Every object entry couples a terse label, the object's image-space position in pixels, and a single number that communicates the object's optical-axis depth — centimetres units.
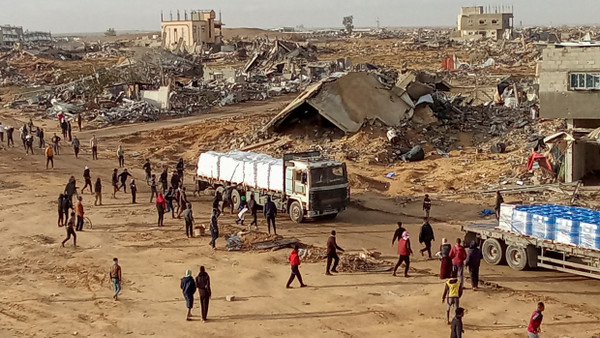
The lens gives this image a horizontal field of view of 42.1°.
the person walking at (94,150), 3674
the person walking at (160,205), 2388
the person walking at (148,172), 2948
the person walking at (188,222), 2258
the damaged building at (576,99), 2767
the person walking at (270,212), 2253
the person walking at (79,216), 2362
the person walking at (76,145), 3684
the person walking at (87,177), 2905
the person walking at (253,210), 2362
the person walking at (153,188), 2754
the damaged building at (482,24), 12238
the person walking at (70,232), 2201
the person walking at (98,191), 2731
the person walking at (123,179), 2942
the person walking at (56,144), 3844
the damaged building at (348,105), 3672
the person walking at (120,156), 3475
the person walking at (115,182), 2894
